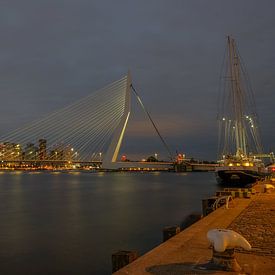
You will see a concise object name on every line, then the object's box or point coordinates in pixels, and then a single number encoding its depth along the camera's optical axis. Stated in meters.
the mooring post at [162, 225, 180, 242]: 9.49
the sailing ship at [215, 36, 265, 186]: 42.22
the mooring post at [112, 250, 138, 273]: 6.83
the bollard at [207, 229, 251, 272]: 5.75
